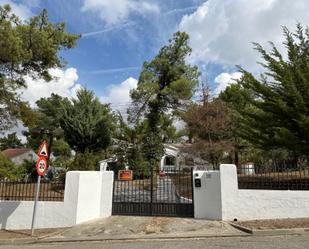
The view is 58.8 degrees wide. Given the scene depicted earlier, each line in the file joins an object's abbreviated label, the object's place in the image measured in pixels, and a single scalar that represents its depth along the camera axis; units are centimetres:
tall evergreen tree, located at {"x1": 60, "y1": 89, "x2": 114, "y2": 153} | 2641
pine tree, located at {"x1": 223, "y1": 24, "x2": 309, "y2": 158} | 1084
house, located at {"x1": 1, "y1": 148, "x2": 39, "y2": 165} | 4817
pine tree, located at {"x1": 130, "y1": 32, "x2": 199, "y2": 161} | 2977
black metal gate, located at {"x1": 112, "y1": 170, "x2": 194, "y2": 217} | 995
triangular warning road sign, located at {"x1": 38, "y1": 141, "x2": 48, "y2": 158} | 896
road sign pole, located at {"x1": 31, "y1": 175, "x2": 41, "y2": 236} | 873
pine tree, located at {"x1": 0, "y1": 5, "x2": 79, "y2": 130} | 1256
